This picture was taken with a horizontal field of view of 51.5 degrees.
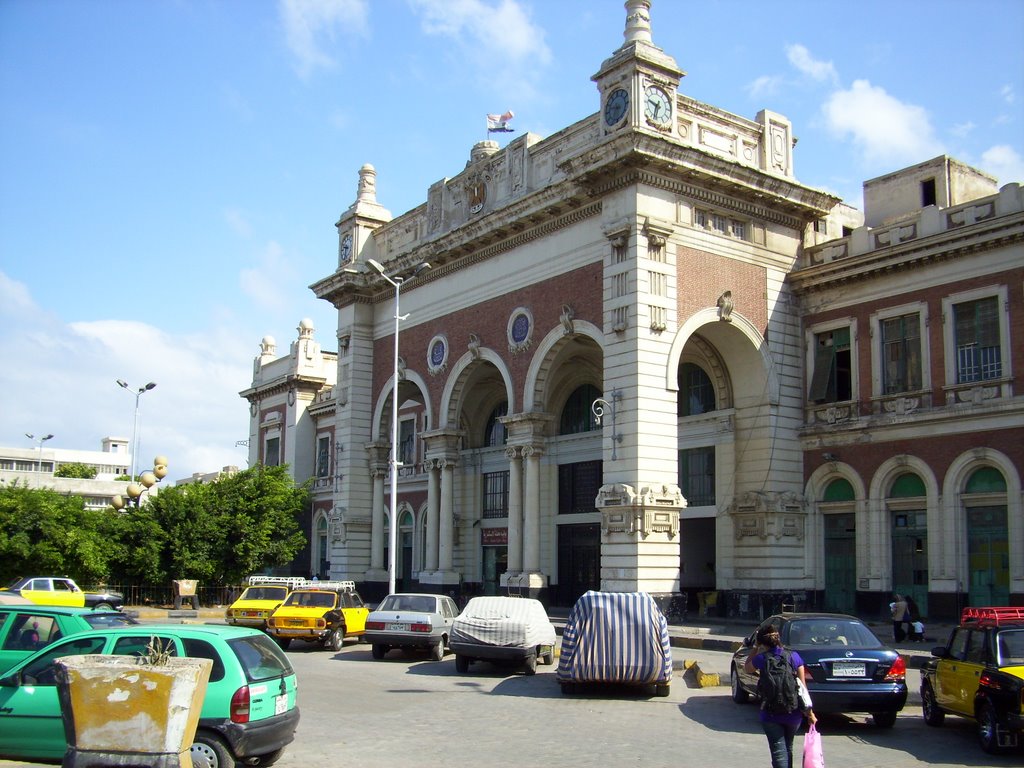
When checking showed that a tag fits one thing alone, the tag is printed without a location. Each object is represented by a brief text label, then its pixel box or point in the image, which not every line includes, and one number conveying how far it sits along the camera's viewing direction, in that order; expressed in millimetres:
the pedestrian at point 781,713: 9555
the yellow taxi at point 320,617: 23766
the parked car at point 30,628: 12866
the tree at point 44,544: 37156
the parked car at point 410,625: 21688
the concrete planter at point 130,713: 8055
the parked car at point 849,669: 13414
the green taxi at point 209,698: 10055
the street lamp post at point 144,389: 54656
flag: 36531
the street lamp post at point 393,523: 30612
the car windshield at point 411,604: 22245
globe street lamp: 41750
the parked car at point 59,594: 28312
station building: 26906
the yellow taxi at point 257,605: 26875
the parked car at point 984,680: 11773
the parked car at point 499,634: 19062
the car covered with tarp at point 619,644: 16297
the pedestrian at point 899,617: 23219
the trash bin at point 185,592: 36062
